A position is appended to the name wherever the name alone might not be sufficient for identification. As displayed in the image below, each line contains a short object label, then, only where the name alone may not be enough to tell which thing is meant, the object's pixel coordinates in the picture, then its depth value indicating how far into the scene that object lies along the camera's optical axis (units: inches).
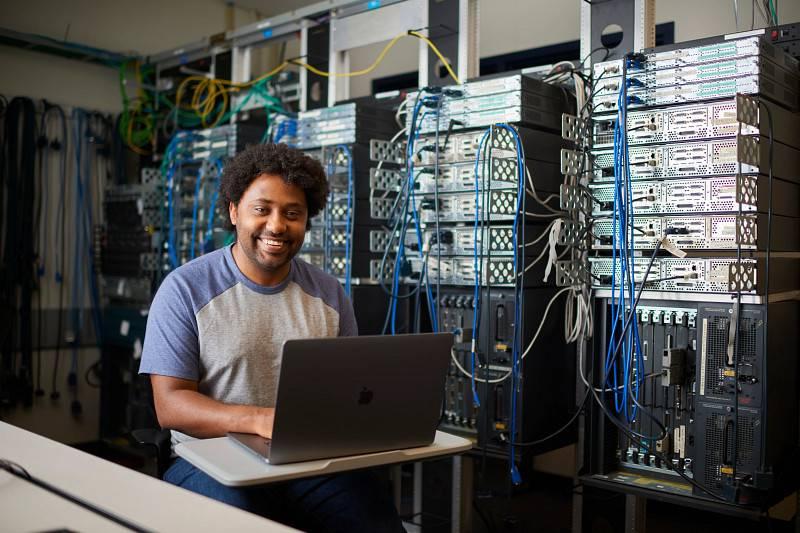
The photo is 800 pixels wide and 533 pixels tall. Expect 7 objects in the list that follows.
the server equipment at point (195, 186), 141.6
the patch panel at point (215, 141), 140.0
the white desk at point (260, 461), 55.0
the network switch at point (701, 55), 85.8
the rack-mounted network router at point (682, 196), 87.4
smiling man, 70.1
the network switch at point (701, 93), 86.3
